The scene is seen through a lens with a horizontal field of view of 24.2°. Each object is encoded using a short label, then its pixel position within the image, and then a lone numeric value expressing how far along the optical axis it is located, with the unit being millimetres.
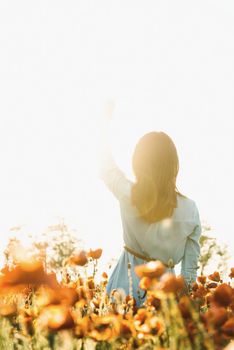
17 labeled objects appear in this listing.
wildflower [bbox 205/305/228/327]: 1908
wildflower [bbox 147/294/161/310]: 2182
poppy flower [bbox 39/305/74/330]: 1792
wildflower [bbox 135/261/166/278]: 2084
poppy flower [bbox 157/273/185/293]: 1902
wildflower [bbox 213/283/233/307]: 2074
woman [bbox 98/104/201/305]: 3445
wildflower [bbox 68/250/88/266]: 2529
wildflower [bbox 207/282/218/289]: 3321
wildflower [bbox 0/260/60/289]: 1790
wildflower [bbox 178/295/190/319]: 2039
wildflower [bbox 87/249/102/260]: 3469
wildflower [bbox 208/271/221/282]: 3779
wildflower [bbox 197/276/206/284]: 3438
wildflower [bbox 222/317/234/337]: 1908
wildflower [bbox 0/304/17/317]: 2189
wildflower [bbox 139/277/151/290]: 2135
